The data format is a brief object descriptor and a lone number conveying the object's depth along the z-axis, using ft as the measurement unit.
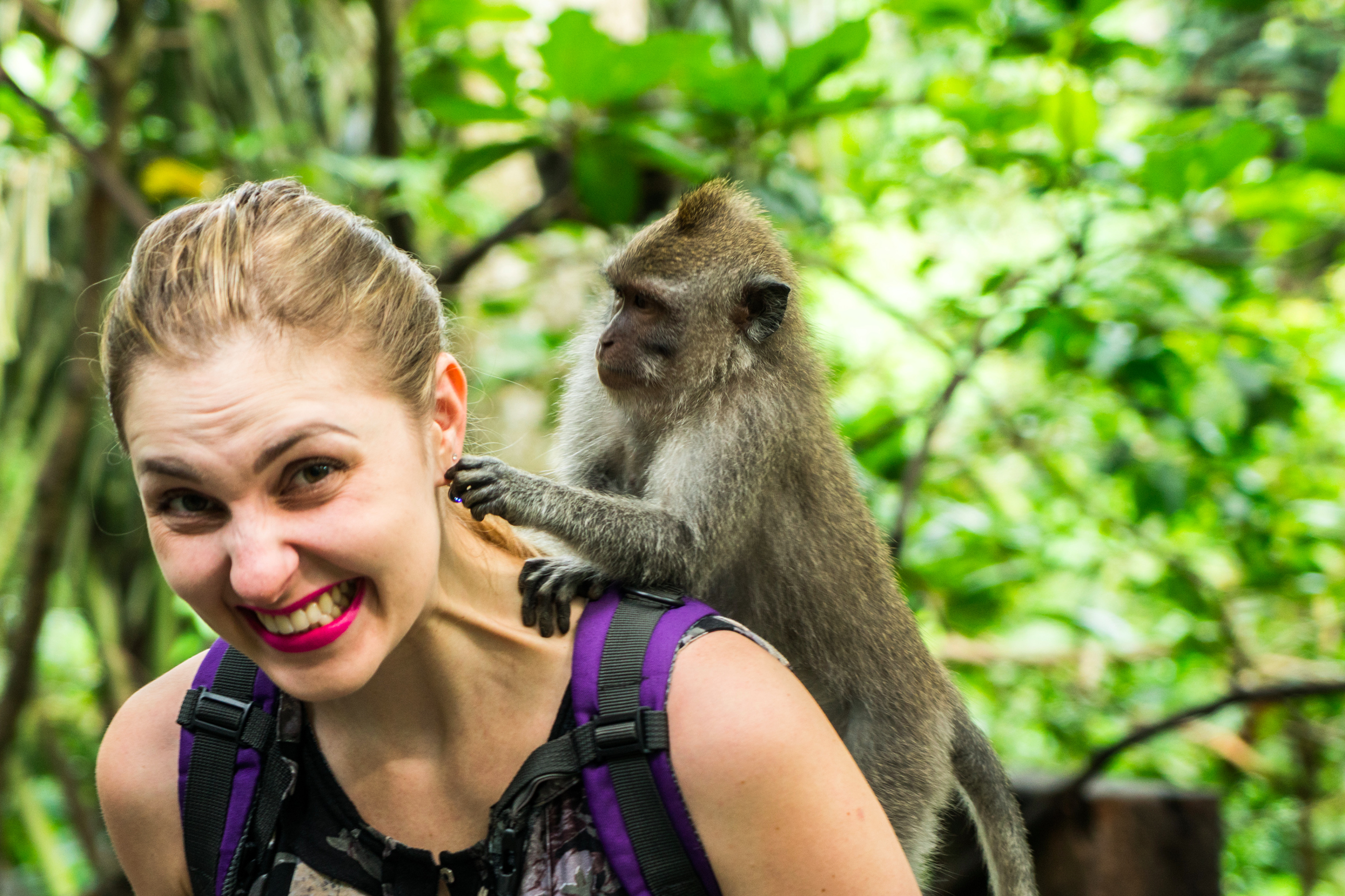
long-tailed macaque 7.75
